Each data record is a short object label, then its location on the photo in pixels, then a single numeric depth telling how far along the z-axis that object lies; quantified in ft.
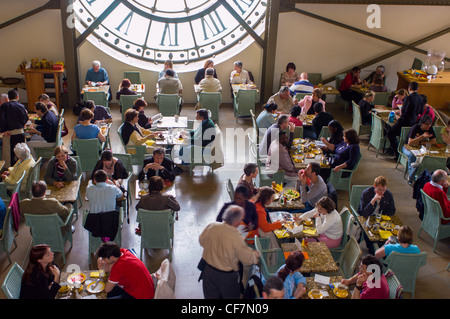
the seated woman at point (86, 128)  28.55
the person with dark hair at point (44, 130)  29.66
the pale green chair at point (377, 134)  32.91
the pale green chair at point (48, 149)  30.16
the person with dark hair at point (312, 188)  23.12
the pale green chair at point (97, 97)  36.04
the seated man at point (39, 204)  21.21
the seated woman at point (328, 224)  20.67
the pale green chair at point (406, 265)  19.20
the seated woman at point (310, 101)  33.37
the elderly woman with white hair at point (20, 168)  24.35
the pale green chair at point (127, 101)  35.71
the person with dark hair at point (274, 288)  15.74
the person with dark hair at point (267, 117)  31.94
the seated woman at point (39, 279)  16.97
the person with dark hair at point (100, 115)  32.09
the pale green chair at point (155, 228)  21.25
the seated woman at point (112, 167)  24.12
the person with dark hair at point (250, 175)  22.97
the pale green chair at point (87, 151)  28.43
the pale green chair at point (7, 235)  21.04
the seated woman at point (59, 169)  24.11
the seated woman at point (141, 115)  31.19
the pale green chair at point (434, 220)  23.15
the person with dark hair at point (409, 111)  32.68
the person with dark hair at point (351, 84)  42.52
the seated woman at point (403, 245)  19.25
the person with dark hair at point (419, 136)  29.73
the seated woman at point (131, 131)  28.76
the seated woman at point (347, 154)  27.04
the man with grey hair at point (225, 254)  16.88
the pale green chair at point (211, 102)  37.88
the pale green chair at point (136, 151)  29.12
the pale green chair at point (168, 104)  36.04
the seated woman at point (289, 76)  41.14
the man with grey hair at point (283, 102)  34.81
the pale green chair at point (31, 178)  24.82
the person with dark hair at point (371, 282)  17.06
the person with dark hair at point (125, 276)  16.90
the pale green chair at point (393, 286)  17.13
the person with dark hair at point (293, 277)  17.16
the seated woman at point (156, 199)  21.47
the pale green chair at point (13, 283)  16.45
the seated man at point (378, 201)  22.53
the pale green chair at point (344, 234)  21.07
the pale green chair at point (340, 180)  27.84
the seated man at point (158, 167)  24.45
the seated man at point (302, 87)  37.37
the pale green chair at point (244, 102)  38.83
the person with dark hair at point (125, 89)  36.15
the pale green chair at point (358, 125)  35.04
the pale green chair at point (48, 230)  20.68
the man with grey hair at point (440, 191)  23.24
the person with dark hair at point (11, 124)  29.17
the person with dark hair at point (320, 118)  31.35
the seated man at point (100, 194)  21.57
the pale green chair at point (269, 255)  19.17
